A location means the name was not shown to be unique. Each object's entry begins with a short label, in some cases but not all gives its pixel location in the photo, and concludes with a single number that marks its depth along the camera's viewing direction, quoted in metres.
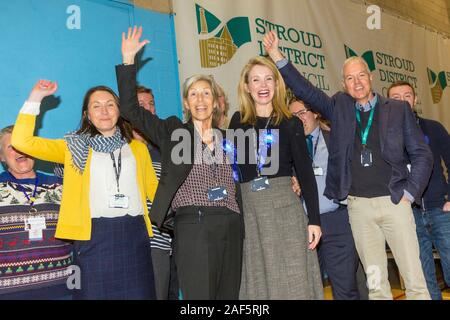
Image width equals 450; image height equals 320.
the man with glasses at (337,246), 2.68
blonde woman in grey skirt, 2.11
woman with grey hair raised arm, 1.97
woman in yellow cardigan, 2.16
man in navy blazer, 2.33
